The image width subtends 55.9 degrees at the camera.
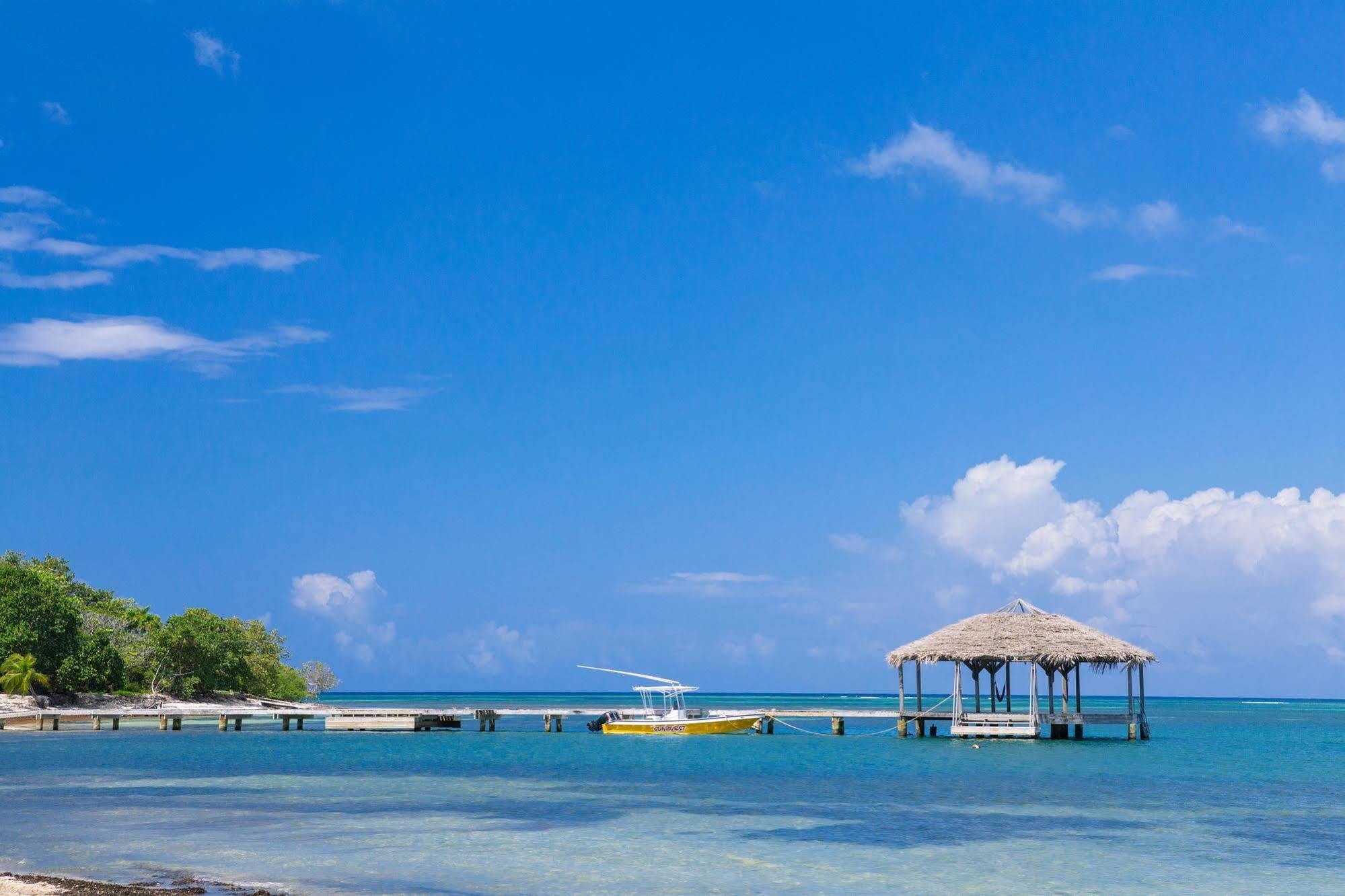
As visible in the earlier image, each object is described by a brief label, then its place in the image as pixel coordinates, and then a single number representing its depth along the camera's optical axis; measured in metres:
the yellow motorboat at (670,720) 54.06
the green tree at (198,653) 72.69
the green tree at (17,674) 60.28
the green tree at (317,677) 106.44
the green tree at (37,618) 60.22
